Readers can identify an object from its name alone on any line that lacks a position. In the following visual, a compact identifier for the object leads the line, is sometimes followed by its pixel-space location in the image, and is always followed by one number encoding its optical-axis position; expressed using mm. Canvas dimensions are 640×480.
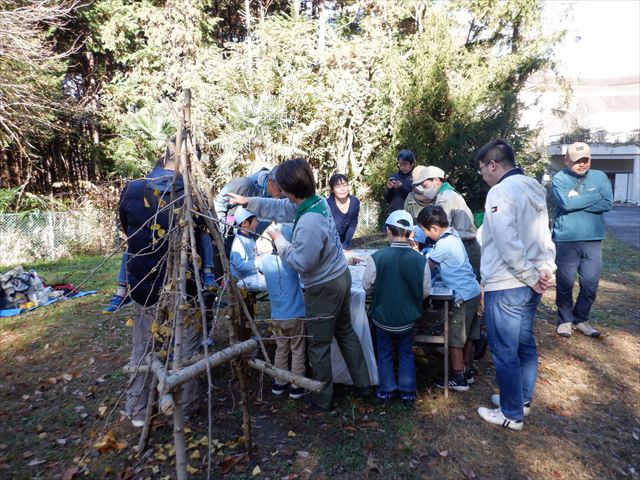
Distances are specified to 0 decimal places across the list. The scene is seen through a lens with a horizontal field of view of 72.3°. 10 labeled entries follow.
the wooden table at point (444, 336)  3555
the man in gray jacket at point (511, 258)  2838
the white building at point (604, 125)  14602
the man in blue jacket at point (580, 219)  4742
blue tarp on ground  6379
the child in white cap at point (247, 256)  3807
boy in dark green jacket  3434
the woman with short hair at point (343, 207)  5426
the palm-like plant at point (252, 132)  11484
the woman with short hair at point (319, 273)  3010
